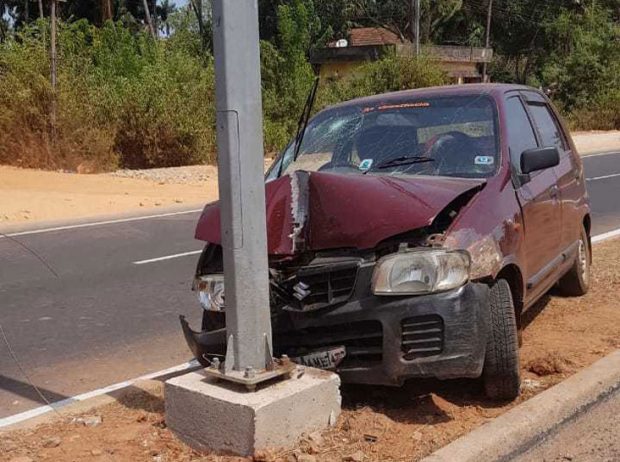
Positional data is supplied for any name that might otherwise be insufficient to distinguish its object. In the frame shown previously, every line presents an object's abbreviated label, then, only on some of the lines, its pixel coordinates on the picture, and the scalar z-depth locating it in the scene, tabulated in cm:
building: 3441
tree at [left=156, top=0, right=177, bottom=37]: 6569
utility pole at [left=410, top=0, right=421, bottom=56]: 3221
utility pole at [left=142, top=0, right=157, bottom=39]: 4868
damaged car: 401
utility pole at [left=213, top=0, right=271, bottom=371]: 375
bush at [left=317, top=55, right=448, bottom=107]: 3028
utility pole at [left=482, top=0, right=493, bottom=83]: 3966
